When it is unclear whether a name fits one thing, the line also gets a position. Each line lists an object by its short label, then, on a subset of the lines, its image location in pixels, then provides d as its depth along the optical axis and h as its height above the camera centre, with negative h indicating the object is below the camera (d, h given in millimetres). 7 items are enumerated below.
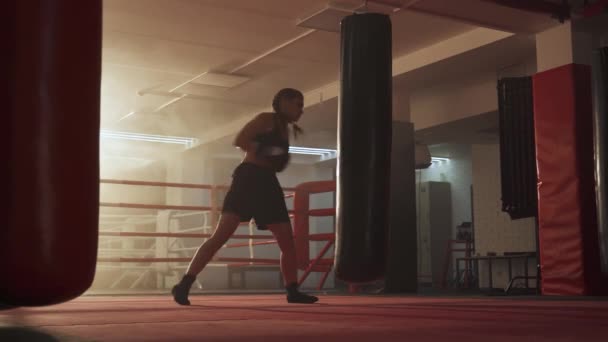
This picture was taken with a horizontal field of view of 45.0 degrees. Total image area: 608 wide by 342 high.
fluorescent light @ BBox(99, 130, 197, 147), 11344 +1532
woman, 3938 +256
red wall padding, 5312 +346
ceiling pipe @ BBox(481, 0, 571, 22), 5258 +1633
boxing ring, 7055 -70
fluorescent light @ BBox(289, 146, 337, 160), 11812 +1336
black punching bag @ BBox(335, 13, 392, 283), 2799 +308
